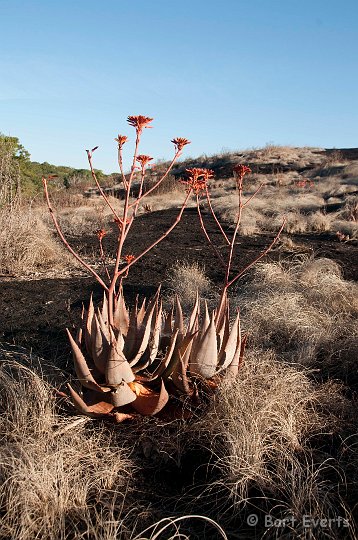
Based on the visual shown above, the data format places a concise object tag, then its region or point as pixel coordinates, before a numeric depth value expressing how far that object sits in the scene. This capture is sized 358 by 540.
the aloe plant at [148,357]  2.58
